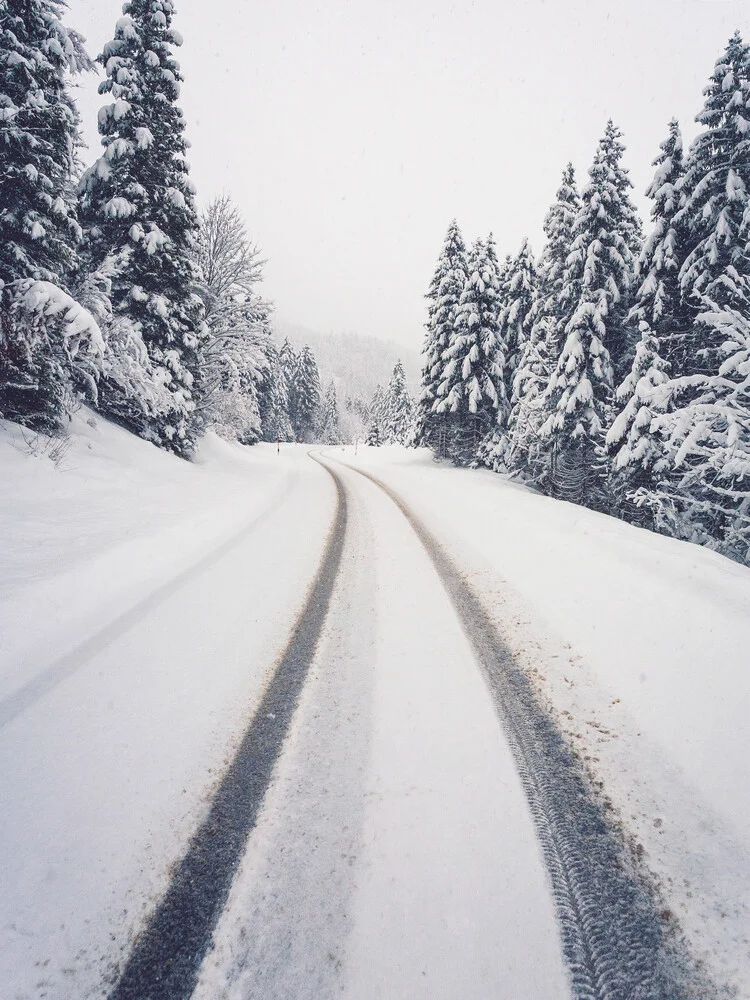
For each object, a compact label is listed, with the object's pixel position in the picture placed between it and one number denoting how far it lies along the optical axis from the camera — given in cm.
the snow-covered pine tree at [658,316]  1309
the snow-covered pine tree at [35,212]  775
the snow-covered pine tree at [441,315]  2653
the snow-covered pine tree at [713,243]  1164
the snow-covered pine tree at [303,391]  6184
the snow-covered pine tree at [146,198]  1257
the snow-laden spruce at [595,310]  1614
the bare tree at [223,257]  1616
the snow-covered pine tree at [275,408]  4428
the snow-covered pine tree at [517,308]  2504
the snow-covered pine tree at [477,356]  2420
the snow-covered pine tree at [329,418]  7412
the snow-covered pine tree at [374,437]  6206
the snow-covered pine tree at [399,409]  5612
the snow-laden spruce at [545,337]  1959
